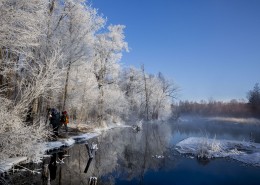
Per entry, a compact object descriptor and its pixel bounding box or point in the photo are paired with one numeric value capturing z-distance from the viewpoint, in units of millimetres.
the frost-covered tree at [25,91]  6130
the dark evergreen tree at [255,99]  44621
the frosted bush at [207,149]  10552
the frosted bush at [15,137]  6276
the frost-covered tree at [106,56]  22506
